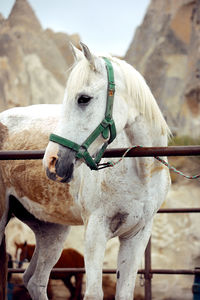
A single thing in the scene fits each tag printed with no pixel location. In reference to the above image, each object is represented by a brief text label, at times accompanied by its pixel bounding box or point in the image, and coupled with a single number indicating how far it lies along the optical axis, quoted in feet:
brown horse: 53.06
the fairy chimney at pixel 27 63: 103.91
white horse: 15.01
